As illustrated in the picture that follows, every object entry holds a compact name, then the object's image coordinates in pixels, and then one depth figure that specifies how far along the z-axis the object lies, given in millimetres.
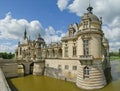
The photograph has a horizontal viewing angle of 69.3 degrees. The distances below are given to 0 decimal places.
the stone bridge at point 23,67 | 20627
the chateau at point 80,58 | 13065
